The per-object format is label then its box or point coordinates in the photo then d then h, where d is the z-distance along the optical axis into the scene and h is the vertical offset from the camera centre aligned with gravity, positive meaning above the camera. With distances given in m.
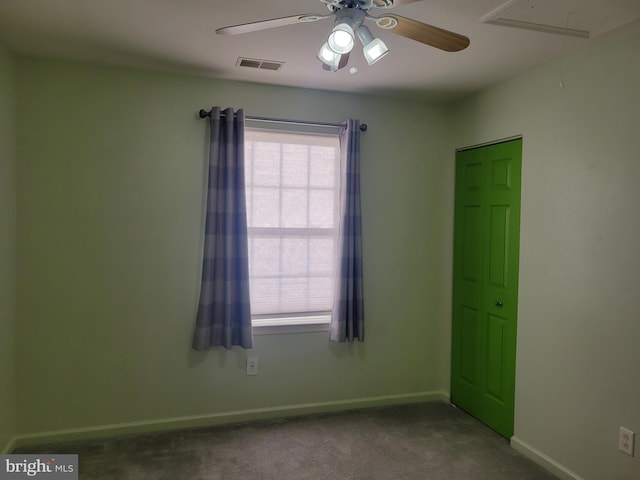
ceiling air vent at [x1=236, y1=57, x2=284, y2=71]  2.68 +0.99
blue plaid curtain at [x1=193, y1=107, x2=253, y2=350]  2.94 -0.15
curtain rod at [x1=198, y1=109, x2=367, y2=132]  2.96 +0.73
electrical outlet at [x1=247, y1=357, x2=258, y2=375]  3.13 -1.00
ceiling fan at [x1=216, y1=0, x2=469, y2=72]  1.56 +0.72
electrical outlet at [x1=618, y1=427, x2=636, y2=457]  2.12 -1.02
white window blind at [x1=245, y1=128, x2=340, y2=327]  3.16 +0.01
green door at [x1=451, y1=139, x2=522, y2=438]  2.91 -0.39
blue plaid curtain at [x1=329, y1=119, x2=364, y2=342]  3.20 -0.14
